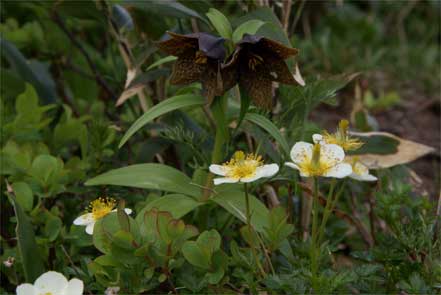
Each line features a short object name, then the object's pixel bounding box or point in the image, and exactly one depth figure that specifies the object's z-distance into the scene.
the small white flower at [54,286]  0.58
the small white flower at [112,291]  0.58
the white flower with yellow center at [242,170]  0.58
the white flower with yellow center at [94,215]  0.60
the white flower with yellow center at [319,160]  0.57
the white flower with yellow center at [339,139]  0.60
